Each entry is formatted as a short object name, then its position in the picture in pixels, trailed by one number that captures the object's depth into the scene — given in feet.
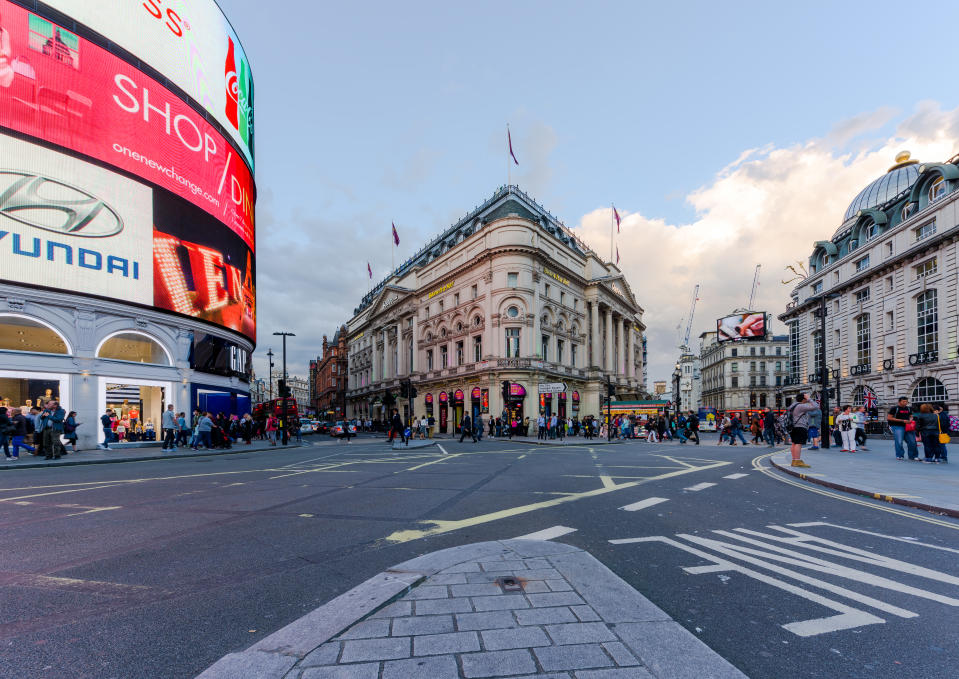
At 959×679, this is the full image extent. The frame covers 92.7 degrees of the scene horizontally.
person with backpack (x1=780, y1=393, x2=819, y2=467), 40.88
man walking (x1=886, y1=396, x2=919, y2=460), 44.75
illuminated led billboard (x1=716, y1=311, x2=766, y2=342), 279.28
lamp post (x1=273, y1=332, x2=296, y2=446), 84.53
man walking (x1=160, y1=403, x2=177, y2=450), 62.75
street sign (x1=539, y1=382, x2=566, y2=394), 93.61
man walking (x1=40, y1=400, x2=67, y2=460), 50.37
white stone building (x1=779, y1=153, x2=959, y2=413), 113.39
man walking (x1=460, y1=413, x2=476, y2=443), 89.13
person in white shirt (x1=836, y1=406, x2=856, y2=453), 55.62
